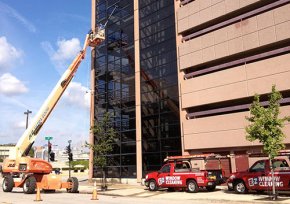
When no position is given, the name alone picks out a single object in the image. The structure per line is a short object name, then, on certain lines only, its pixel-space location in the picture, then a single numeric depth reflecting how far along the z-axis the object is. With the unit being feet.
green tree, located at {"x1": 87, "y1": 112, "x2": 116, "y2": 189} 62.42
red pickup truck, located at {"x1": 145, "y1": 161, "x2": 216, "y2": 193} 49.93
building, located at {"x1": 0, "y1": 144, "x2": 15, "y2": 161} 264.84
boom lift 55.13
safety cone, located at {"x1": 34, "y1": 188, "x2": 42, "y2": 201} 42.85
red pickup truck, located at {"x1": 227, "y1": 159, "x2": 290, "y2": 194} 42.60
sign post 72.25
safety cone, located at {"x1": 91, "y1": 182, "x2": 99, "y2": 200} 46.10
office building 59.75
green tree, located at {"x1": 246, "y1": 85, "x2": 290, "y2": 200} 40.12
